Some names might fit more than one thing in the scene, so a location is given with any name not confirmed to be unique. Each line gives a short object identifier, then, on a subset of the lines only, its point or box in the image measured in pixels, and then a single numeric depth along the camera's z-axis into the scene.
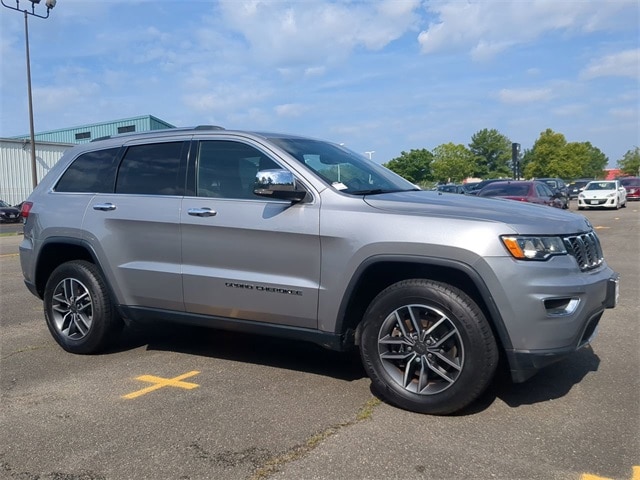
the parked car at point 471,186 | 34.09
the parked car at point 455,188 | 32.50
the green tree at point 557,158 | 81.56
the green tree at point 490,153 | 109.56
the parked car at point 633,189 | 41.81
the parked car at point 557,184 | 34.38
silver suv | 3.59
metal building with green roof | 38.81
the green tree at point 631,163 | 103.06
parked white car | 30.20
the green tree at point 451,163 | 91.50
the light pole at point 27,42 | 21.44
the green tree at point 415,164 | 86.81
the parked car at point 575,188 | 46.70
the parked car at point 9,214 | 31.84
